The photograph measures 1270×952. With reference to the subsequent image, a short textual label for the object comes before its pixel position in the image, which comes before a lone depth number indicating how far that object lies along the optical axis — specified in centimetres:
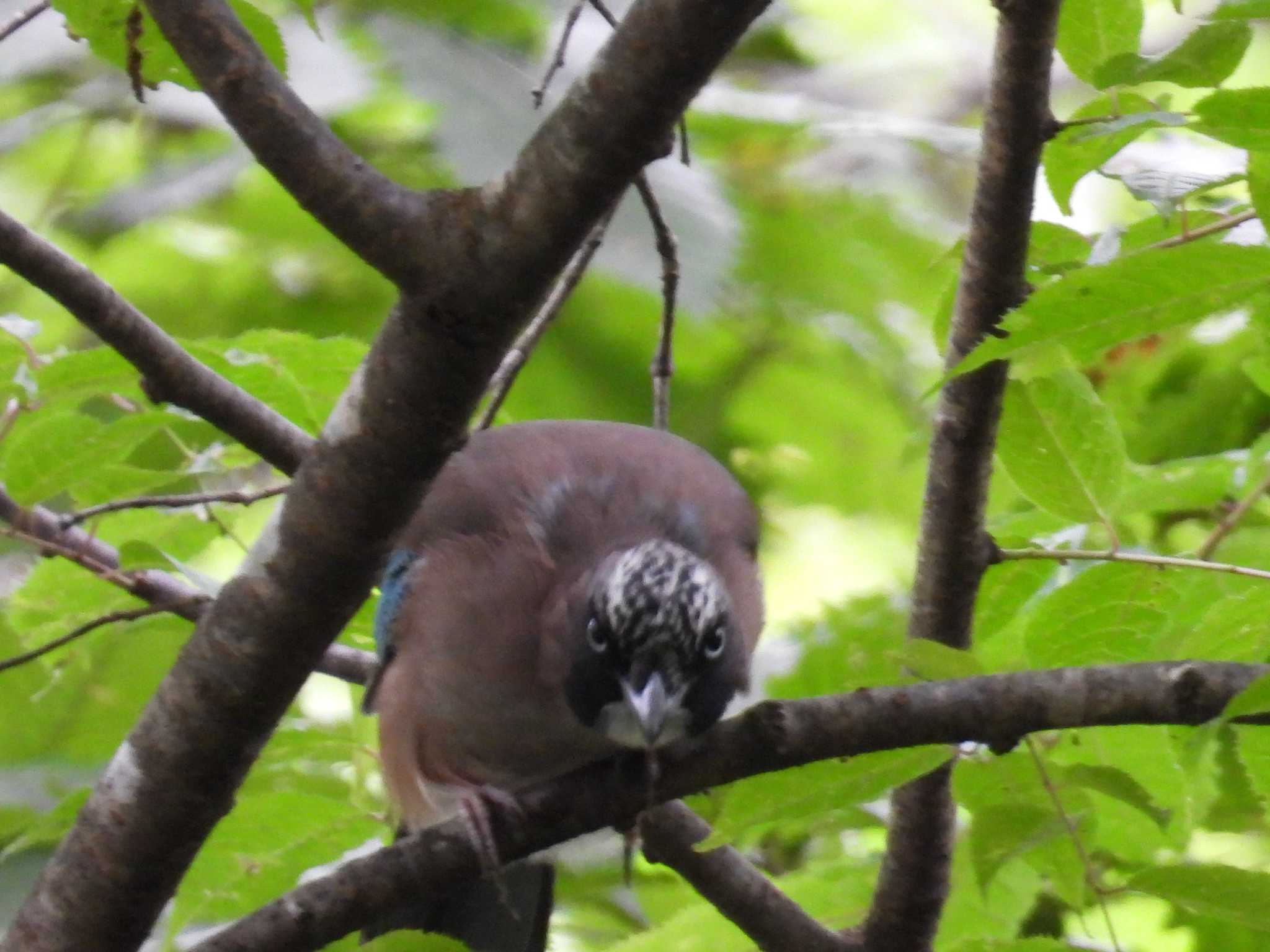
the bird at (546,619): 593
